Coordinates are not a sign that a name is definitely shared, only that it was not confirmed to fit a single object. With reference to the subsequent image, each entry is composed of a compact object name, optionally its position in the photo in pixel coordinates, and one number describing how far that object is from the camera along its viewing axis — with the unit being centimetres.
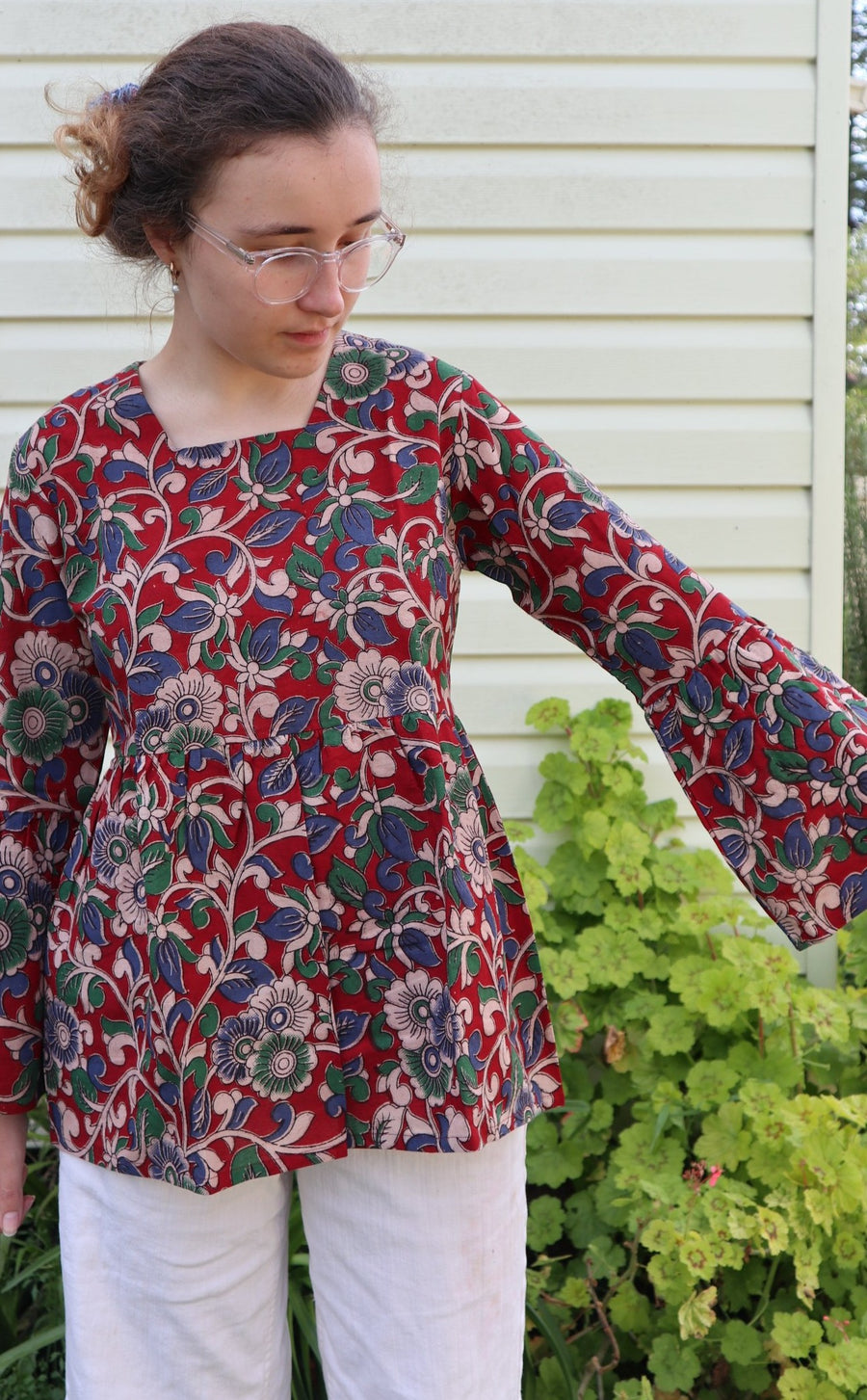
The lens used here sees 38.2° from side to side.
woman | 113
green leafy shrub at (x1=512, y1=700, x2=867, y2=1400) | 202
